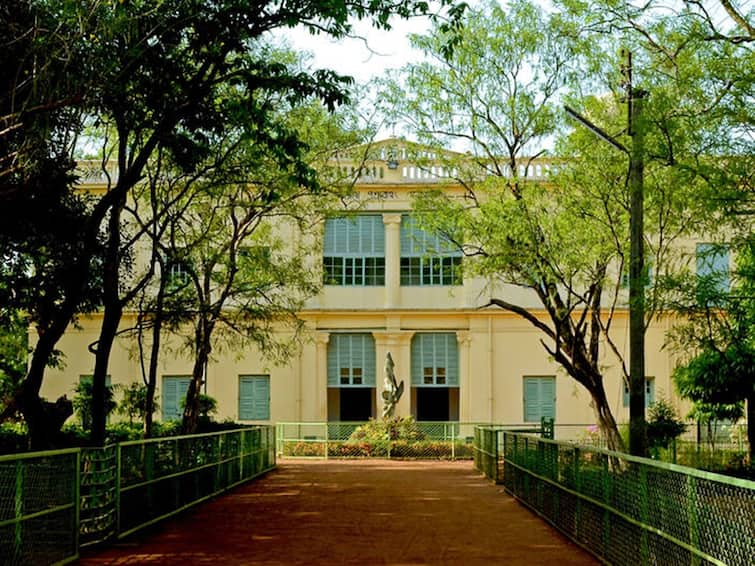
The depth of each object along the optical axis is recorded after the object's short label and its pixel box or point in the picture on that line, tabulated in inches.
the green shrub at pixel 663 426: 1212.5
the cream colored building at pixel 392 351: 1616.6
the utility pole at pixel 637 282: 645.3
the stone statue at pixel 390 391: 1556.3
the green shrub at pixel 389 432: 1483.8
